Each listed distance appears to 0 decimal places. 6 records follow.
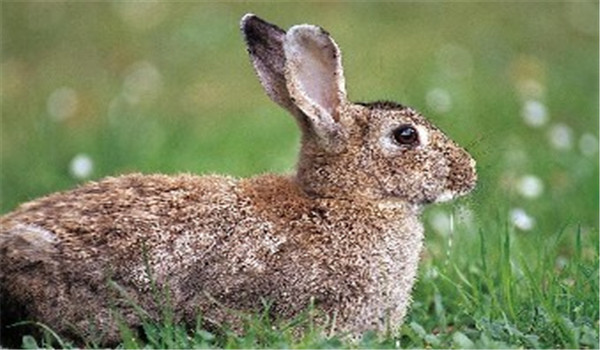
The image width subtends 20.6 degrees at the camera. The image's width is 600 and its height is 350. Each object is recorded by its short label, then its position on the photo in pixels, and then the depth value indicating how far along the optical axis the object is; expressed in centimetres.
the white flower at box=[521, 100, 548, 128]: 1100
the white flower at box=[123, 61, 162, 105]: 1367
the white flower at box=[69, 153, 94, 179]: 1031
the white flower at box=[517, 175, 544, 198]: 1027
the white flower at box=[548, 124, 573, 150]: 1138
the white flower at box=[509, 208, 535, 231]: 903
